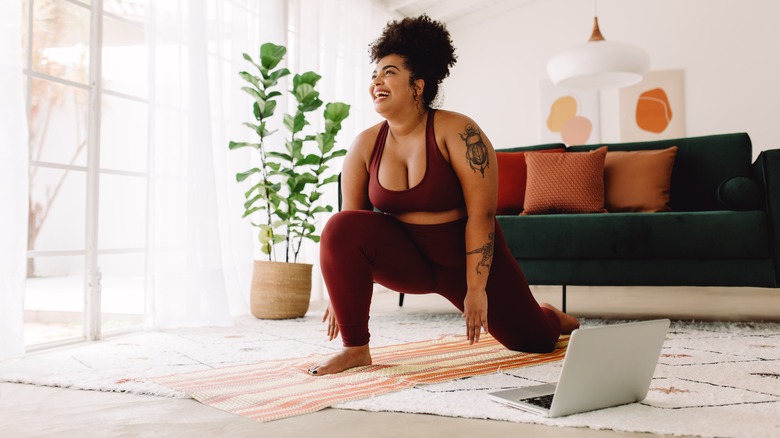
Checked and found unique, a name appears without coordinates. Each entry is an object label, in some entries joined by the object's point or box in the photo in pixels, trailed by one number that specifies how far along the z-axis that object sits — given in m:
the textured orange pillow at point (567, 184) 3.00
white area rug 1.16
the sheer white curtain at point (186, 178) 2.70
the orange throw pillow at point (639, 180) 2.97
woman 1.56
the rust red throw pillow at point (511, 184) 3.29
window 2.42
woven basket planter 2.95
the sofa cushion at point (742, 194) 2.52
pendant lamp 3.24
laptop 1.11
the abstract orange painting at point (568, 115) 5.50
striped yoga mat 1.30
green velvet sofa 2.42
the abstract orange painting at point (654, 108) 5.23
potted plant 2.96
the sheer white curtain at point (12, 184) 1.96
